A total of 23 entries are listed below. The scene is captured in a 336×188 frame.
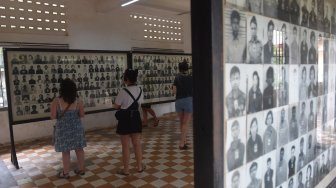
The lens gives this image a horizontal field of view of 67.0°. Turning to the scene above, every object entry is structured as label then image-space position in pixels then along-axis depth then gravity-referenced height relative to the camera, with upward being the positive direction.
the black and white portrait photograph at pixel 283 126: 1.66 -0.36
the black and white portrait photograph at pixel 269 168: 1.52 -0.59
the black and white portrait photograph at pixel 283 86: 1.64 -0.10
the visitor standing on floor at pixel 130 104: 3.14 -0.34
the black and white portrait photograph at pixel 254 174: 1.39 -0.57
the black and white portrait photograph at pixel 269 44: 1.49 +0.16
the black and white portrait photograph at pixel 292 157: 1.80 -0.62
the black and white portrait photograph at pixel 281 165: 1.66 -0.63
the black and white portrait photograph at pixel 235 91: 1.23 -0.09
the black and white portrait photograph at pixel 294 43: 1.75 +0.20
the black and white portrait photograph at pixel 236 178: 1.26 -0.53
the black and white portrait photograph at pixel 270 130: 1.52 -0.36
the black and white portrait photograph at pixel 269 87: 1.49 -0.09
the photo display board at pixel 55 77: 4.05 +0.02
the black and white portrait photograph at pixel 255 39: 1.35 +0.18
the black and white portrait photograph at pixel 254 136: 1.38 -0.36
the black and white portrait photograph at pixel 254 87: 1.37 -0.08
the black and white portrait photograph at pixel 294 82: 1.76 -0.07
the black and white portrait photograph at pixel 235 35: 1.21 +0.19
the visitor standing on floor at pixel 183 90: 4.20 -0.26
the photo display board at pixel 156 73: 5.84 +0.06
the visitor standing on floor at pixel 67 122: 3.23 -0.57
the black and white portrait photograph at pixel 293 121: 1.78 -0.36
